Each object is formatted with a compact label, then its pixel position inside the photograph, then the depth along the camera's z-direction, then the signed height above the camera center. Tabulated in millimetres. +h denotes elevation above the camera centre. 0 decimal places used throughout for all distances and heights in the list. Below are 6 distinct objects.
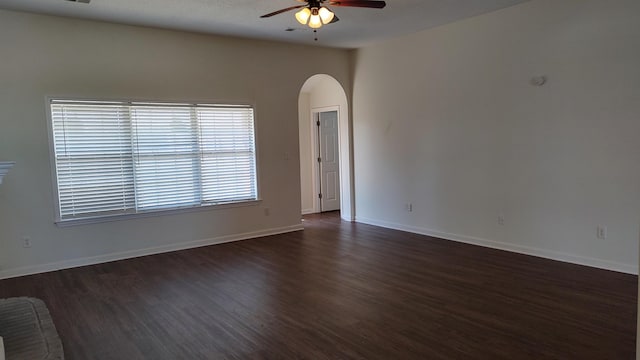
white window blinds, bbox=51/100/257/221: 5137 +3
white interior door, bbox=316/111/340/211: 8477 -148
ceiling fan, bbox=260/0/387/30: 3730 +1191
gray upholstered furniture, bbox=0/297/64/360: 2941 -1244
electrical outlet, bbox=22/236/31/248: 4898 -880
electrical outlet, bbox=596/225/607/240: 4486 -932
